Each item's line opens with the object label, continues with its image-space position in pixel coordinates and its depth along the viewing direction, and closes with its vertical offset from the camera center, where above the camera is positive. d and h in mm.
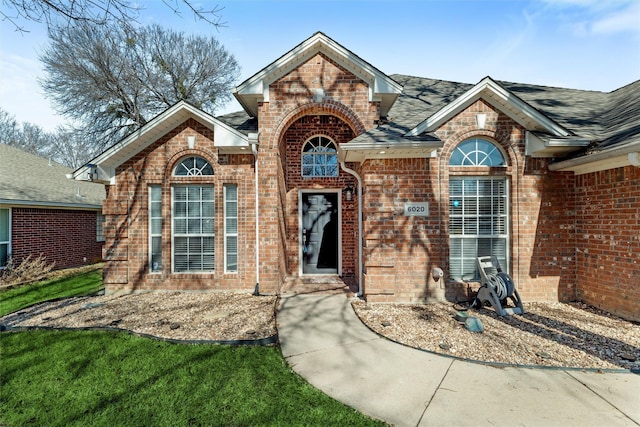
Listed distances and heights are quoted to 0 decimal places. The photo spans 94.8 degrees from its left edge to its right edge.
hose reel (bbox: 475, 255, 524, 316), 5418 -1498
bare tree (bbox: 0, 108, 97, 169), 24969 +6472
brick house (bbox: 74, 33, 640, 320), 5770 +571
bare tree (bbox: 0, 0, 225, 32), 3800 +2709
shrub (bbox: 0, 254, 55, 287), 9172 -1848
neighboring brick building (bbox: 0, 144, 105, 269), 9766 -2
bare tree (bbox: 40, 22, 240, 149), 15219 +7766
